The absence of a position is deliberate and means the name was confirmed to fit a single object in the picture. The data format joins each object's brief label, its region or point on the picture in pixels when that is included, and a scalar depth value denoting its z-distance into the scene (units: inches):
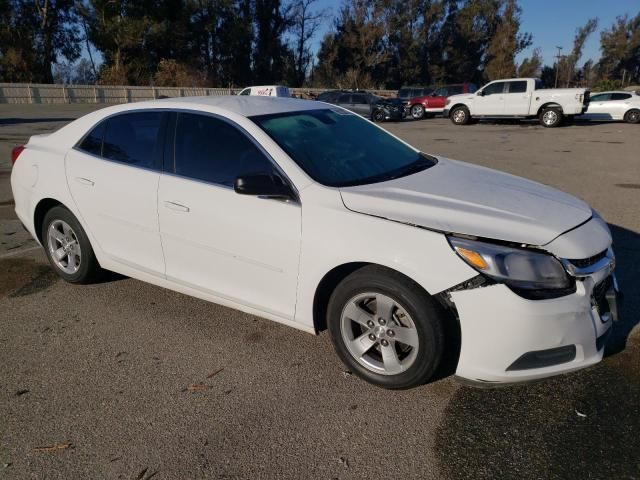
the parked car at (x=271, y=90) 879.1
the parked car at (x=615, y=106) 846.5
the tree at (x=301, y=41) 2252.7
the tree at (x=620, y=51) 2352.4
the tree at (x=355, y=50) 2053.3
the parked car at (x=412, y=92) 1119.0
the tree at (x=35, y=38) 1644.9
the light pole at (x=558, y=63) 2389.3
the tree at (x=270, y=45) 2166.6
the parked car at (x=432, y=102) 1054.4
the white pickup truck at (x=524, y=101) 785.3
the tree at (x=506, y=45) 2158.0
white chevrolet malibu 100.2
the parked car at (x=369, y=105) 987.7
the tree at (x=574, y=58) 2298.2
